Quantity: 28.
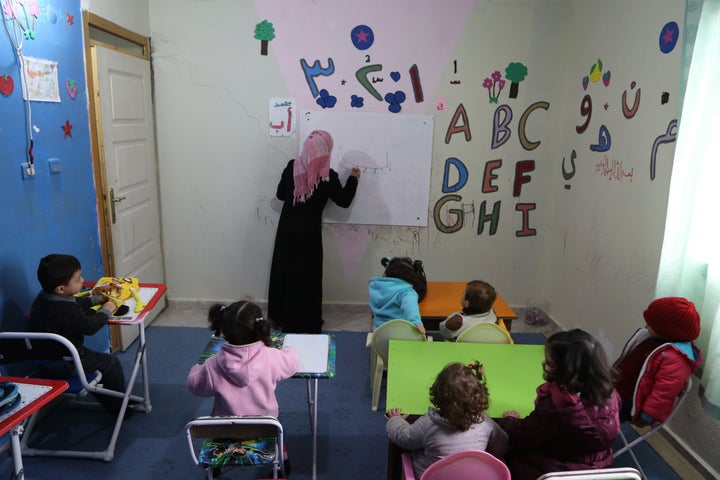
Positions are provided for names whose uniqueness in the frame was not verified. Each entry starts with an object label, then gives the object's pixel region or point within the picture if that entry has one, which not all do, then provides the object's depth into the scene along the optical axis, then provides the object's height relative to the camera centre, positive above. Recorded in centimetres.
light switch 284 -19
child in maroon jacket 174 -85
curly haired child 171 -91
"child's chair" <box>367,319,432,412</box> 270 -96
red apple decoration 244 +18
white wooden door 341 -22
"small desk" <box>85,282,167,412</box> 256 -87
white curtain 237 -26
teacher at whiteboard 391 -69
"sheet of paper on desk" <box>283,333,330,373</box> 224 -91
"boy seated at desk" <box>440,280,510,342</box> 277 -88
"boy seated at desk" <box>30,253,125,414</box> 241 -79
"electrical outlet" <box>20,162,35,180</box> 261 -21
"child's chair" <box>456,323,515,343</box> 260 -91
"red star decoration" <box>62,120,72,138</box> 297 +0
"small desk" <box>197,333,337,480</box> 220 -91
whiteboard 417 -17
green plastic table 205 -93
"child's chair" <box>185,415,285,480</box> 179 -109
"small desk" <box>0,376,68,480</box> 168 -88
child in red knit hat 224 -88
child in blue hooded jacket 293 -85
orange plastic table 306 -94
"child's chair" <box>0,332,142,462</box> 222 -97
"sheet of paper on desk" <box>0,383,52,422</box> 177 -88
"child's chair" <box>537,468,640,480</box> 150 -90
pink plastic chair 158 -94
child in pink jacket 204 -87
